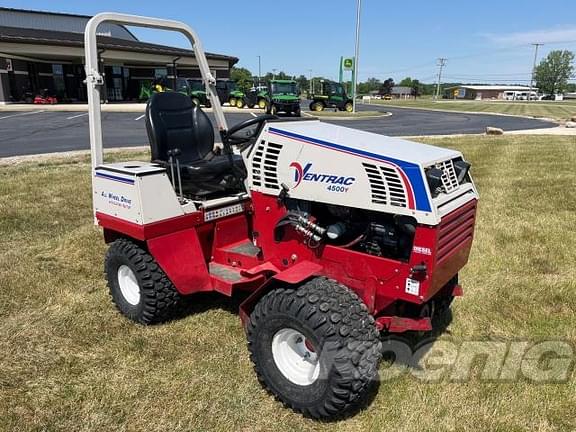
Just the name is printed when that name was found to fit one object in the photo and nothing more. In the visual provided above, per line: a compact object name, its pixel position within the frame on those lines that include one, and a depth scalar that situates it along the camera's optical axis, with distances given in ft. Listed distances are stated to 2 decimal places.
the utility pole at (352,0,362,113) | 98.40
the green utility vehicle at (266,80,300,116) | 84.99
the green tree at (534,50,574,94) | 357.61
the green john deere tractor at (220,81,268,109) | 100.37
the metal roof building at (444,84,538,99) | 340.80
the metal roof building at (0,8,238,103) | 101.71
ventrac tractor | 7.68
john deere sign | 104.46
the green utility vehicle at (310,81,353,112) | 103.52
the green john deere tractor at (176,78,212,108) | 87.22
